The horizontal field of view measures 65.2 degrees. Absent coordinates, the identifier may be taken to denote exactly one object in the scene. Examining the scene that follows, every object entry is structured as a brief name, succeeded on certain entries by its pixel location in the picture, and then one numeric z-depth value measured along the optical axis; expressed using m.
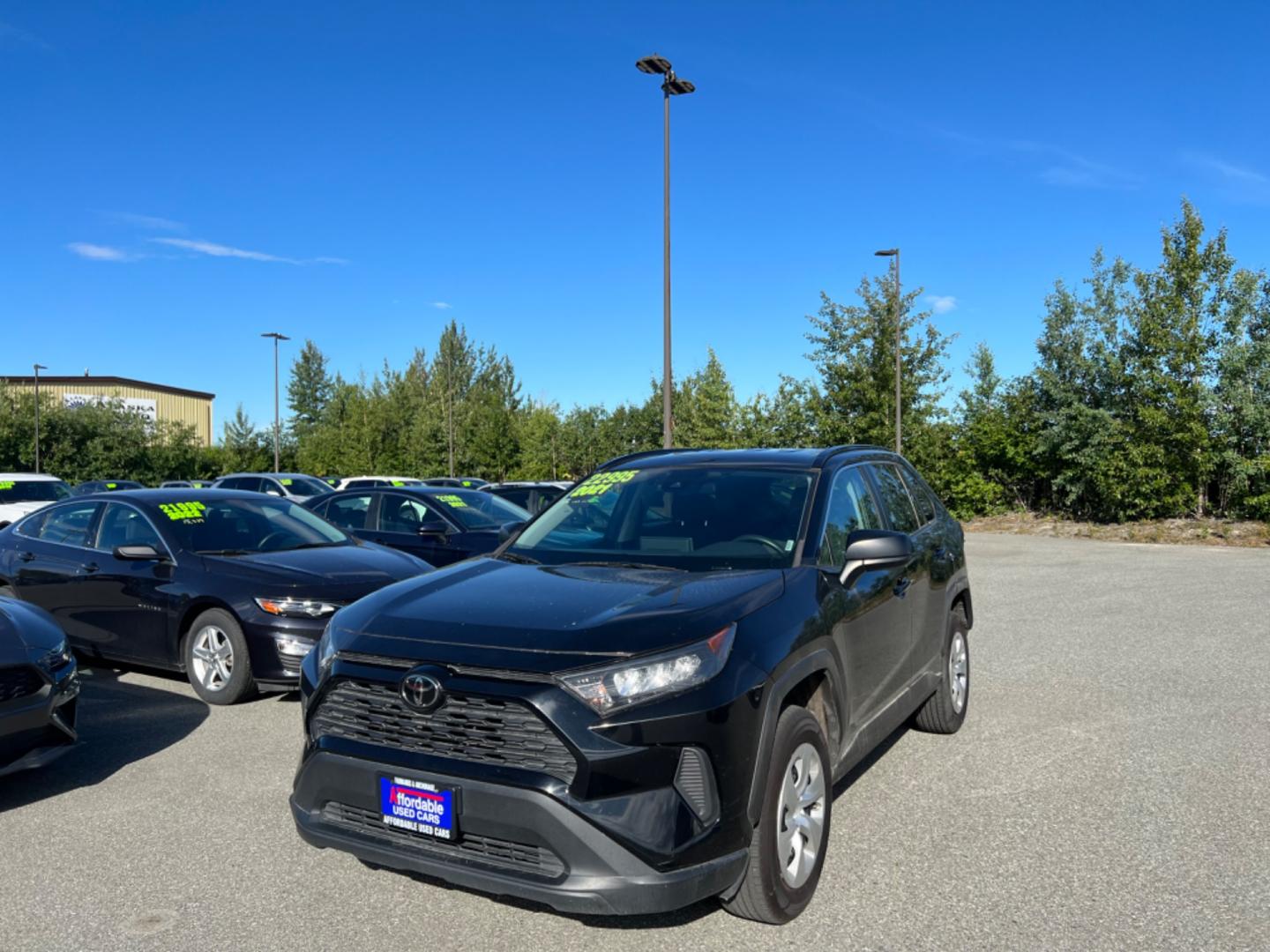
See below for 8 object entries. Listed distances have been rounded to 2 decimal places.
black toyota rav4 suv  2.95
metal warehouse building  85.44
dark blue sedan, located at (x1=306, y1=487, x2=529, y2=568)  10.58
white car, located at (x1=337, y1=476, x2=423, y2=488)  23.52
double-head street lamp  18.53
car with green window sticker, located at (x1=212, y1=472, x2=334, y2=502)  23.81
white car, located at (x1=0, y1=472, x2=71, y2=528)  18.53
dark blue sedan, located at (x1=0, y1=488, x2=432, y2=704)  6.59
